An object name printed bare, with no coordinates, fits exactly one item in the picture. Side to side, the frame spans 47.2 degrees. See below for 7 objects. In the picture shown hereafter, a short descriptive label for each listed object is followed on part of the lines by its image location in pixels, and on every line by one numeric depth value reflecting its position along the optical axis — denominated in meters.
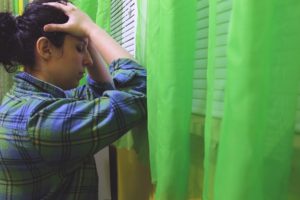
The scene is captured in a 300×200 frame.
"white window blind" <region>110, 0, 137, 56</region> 1.38
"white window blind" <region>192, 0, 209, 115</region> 0.65
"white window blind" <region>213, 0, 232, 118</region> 0.54
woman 0.75
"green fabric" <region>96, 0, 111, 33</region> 1.25
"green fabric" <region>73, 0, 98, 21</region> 1.38
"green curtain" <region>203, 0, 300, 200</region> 0.38
